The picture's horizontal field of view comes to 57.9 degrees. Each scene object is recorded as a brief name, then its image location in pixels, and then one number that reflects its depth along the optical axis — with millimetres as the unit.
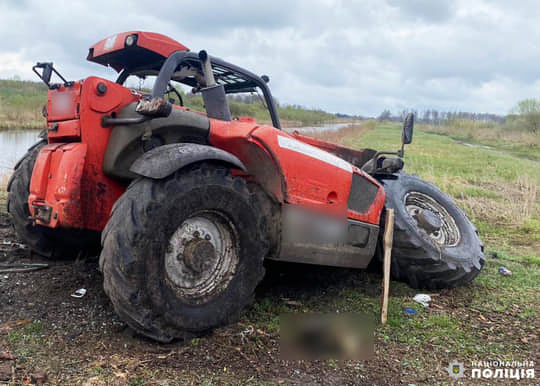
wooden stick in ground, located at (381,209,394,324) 4070
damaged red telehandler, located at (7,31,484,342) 3094
